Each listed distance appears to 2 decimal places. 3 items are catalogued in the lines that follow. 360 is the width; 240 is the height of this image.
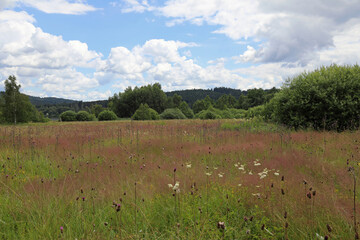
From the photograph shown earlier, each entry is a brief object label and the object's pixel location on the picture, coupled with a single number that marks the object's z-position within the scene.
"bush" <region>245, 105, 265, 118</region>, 16.10
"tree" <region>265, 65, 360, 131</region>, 11.21
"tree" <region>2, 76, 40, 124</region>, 38.53
